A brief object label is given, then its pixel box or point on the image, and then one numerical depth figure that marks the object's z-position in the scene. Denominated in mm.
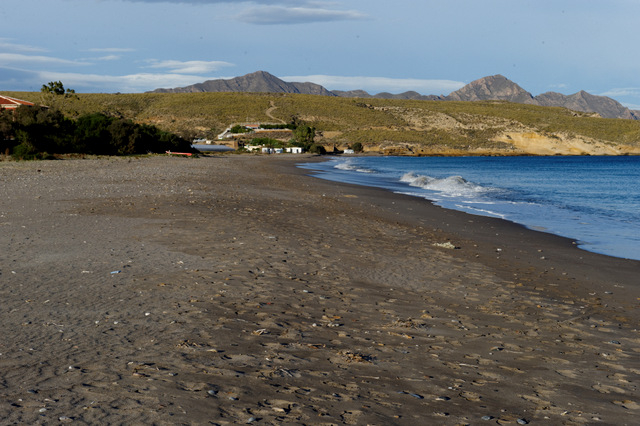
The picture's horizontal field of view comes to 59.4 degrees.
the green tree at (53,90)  77125
